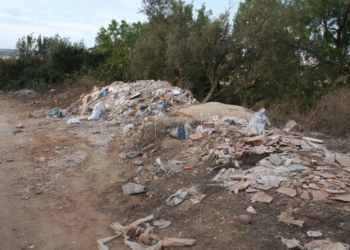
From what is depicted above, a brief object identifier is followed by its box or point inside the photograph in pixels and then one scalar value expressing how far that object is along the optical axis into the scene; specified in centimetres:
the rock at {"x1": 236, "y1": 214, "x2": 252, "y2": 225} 302
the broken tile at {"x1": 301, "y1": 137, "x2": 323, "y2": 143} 464
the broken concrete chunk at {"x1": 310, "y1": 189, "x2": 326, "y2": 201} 319
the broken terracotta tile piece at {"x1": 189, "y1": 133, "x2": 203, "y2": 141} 517
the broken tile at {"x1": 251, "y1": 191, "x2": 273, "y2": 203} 328
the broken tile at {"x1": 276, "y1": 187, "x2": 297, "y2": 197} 329
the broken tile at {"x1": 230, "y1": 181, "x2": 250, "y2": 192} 355
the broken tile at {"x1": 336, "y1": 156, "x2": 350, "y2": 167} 386
